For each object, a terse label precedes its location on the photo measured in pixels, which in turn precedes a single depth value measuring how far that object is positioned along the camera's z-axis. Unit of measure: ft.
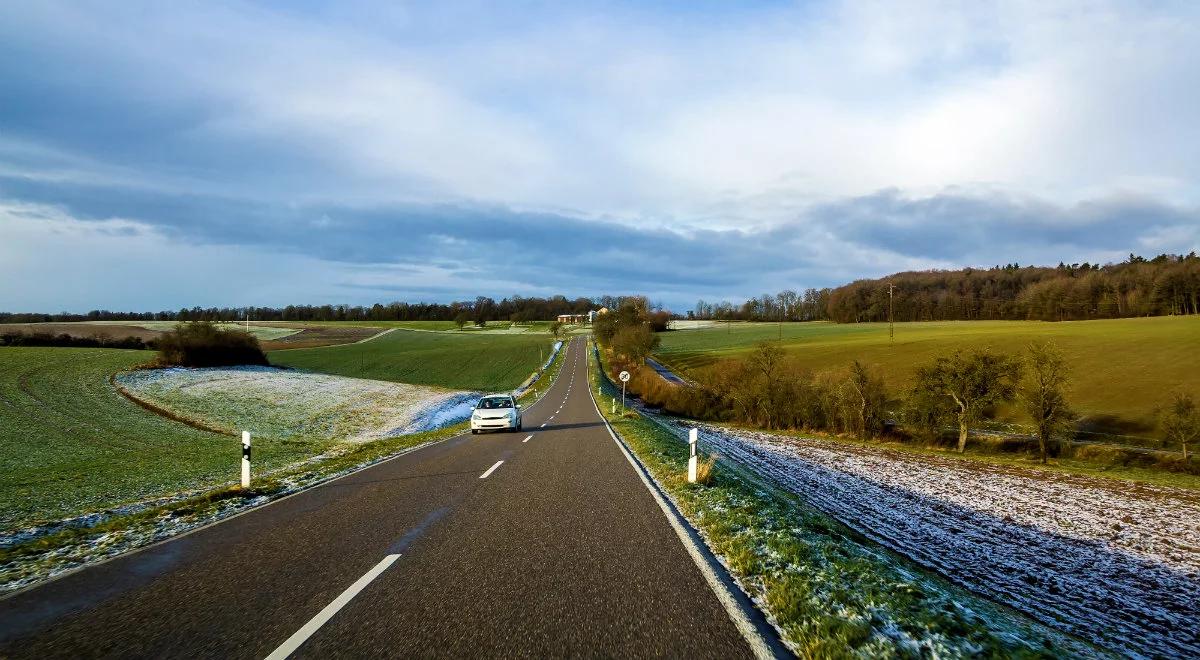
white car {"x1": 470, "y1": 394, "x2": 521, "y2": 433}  72.79
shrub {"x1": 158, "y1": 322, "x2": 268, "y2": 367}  181.40
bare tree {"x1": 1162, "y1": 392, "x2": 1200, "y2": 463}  102.63
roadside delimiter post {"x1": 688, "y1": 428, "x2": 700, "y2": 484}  37.93
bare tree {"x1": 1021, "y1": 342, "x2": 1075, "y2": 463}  108.58
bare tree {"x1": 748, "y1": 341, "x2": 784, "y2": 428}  145.89
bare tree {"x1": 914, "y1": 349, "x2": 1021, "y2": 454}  121.49
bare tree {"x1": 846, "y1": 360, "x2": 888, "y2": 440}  130.31
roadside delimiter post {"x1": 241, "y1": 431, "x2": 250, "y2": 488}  36.70
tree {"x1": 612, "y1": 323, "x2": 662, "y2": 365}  243.40
